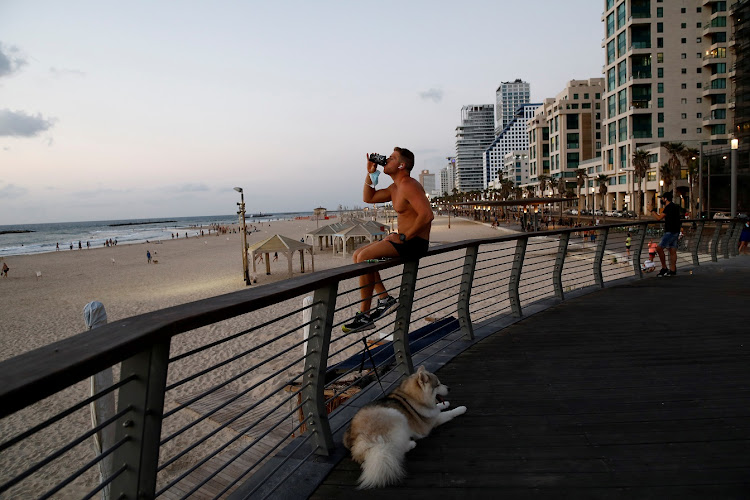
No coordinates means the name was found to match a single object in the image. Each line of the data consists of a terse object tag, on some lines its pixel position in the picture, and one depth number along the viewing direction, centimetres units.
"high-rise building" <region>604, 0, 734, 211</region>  5459
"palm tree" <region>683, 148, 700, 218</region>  4731
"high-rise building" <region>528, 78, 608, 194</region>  8406
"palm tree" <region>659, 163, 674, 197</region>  4938
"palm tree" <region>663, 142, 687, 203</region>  4853
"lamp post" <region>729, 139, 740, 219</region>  1512
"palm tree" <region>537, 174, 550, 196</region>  8112
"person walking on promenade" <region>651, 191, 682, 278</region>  895
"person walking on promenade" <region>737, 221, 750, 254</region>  1390
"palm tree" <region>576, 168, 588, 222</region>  6725
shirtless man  375
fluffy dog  236
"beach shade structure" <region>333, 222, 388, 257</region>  3122
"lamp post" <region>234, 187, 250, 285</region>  2250
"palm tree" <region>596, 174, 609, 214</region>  6234
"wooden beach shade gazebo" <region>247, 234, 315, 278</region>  2333
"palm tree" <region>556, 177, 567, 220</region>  7526
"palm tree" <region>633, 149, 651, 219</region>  5220
